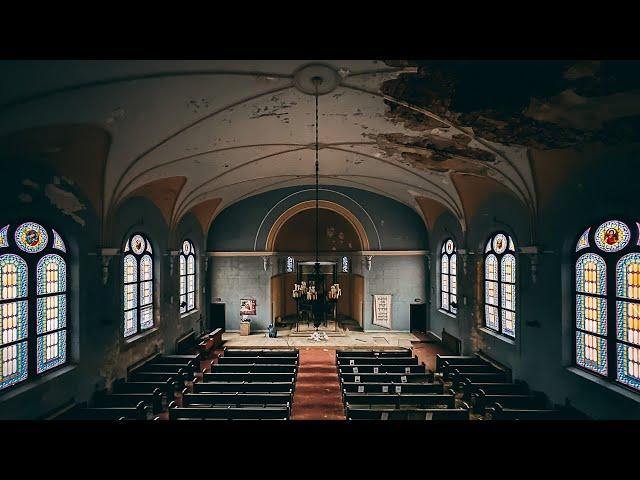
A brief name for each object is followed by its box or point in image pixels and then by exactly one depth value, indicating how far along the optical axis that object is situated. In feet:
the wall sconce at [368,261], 66.64
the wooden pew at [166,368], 40.06
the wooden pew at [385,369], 38.37
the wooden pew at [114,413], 28.10
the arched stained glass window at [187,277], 57.77
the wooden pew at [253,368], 38.83
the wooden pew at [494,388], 34.22
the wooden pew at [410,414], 26.63
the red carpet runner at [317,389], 33.59
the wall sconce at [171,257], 50.90
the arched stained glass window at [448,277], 58.18
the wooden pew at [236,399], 30.48
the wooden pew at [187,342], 52.96
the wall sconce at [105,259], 35.65
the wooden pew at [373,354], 44.34
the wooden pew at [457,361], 42.91
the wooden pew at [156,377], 37.37
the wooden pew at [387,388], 32.30
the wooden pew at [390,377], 35.78
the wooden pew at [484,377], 37.17
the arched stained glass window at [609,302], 26.93
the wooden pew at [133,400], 31.22
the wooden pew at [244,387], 33.45
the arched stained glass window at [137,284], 43.11
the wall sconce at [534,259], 34.91
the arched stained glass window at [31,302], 27.22
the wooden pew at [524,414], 27.99
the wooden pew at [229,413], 27.78
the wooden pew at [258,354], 44.48
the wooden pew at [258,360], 42.21
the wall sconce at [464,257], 50.02
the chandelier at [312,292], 42.47
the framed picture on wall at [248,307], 66.44
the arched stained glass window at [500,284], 41.63
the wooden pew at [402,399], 30.40
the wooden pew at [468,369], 40.06
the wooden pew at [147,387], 34.50
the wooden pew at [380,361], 41.27
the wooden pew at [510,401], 31.60
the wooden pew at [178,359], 43.75
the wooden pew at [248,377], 36.24
